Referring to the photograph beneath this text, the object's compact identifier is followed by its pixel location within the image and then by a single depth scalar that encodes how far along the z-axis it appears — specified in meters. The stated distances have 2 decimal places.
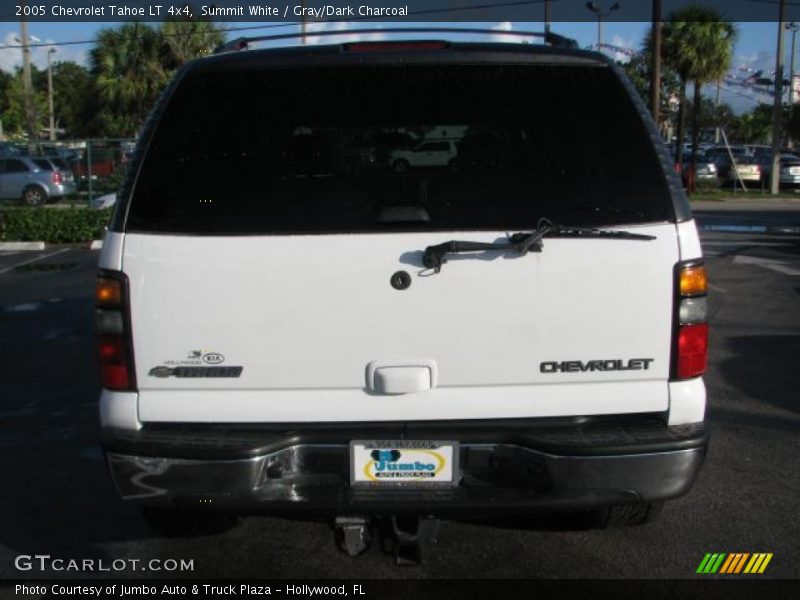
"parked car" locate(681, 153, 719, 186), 30.05
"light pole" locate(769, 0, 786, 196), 28.23
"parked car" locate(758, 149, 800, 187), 30.95
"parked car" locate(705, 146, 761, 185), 31.12
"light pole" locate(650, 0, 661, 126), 21.20
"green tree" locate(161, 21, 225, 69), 27.88
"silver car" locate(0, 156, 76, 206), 22.00
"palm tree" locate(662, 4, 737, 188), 27.98
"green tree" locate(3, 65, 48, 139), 39.25
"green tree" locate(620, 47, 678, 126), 36.31
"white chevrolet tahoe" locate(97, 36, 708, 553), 2.87
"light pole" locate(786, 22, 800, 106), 47.04
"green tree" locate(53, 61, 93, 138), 39.34
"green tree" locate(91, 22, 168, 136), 28.52
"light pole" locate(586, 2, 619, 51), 29.52
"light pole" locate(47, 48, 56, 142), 48.81
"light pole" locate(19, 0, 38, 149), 28.48
